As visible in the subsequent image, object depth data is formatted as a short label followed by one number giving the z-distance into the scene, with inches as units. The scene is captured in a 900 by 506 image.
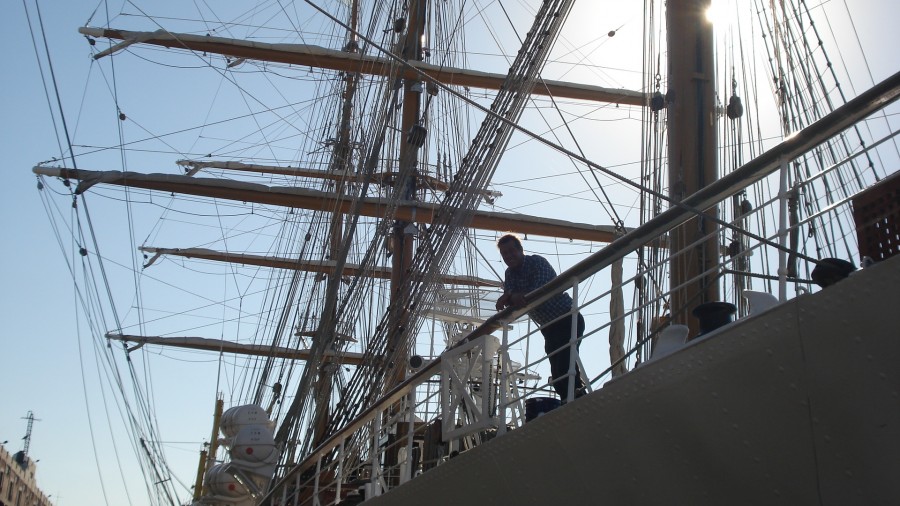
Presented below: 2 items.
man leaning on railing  240.5
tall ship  148.2
